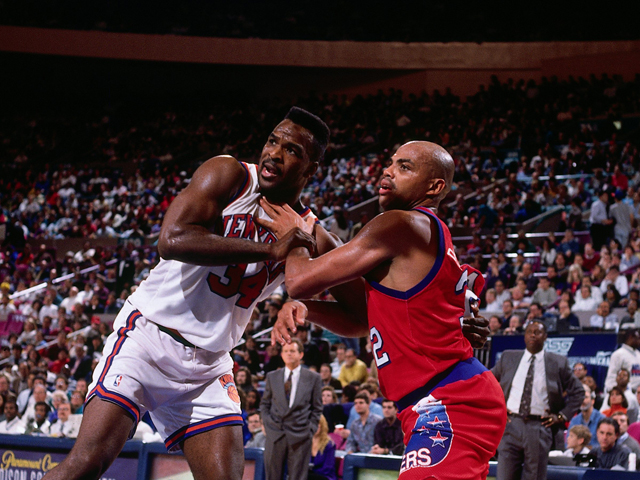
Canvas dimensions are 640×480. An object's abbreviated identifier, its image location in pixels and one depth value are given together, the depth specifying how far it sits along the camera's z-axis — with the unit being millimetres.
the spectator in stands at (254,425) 9453
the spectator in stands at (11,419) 10891
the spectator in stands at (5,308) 17031
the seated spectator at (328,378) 10664
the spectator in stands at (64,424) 9781
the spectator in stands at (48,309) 16531
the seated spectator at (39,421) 10438
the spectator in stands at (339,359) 11273
